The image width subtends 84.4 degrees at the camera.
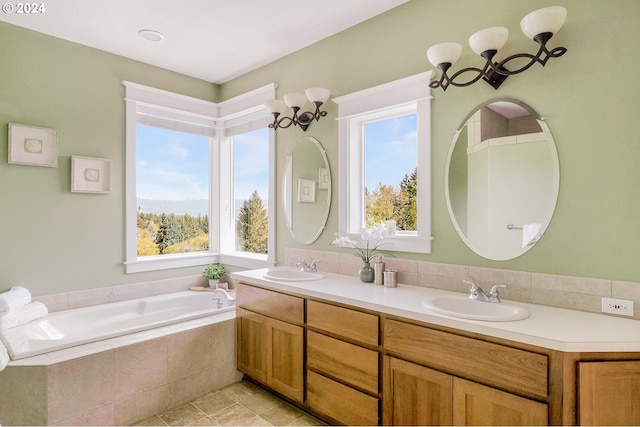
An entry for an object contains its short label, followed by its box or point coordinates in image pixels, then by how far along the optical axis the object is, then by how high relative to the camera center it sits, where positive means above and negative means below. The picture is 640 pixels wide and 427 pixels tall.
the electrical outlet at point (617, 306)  1.63 -0.42
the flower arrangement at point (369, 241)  2.43 -0.19
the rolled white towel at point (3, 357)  1.87 -0.77
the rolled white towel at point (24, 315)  2.32 -0.71
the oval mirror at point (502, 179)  1.89 +0.21
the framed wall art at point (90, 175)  2.97 +0.35
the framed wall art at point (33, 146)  2.68 +0.54
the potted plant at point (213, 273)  3.74 -0.63
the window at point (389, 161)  2.33 +0.41
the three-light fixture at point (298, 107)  2.75 +0.91
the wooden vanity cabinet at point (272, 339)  2.32 -0.88
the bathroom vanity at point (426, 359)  1.35 -0.68
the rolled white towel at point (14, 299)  2.38 -0.60
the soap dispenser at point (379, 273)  2.38 -0.39
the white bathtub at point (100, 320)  2.16 -0.83
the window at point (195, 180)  3.41 +0.37
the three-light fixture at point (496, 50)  1.67 +0.89
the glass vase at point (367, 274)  2.45 -0.41
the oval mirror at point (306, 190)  2.96 +0.22
